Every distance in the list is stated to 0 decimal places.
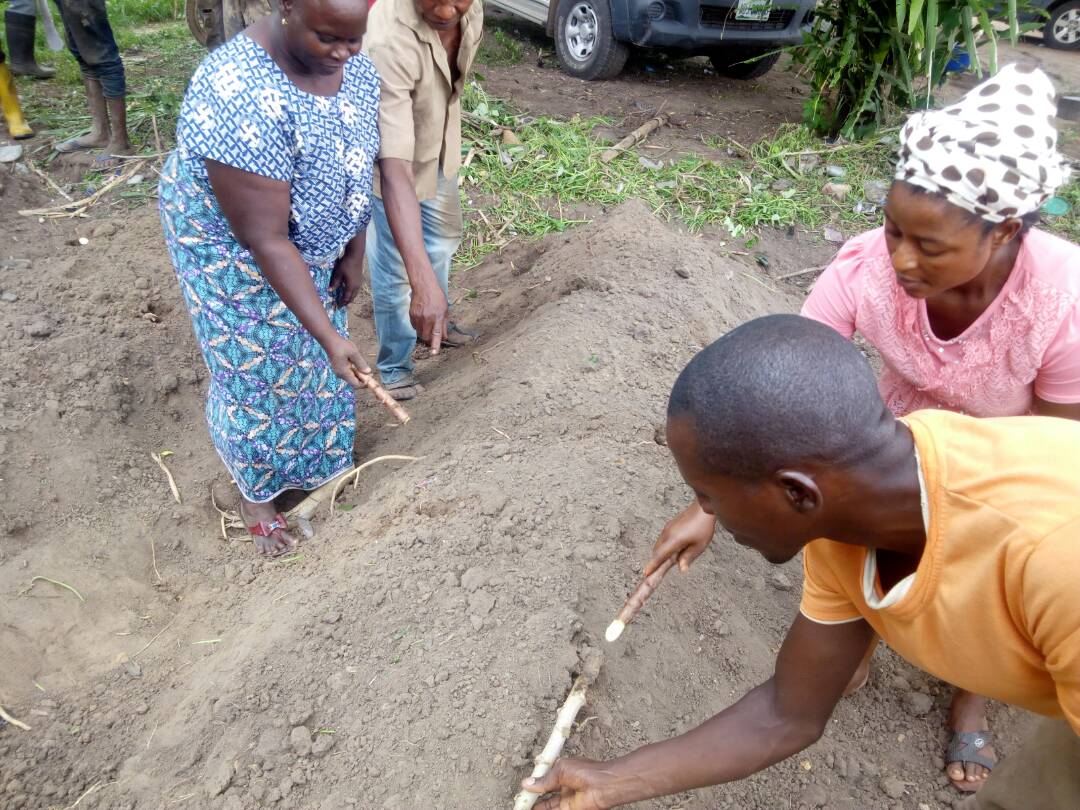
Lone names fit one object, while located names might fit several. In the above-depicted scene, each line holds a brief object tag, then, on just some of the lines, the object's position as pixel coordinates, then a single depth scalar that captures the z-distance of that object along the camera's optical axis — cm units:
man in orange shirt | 110
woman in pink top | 162
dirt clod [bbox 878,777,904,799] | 213
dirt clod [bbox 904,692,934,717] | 235
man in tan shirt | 273
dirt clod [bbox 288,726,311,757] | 192
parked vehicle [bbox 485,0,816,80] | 647
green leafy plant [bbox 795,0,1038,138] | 502
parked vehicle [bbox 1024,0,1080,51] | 978
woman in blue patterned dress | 211
